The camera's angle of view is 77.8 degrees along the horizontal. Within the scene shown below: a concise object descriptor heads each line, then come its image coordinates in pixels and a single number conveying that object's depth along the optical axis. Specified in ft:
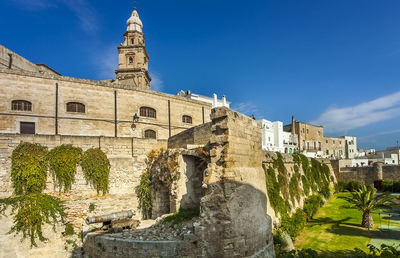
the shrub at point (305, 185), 58.34
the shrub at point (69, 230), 38.78
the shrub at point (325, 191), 68.79
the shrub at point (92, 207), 41.47
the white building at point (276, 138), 133.39
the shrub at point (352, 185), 83.91
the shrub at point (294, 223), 38.02
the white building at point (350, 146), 184.14
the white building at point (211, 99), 118.73
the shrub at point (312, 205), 51.60
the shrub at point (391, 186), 75.63
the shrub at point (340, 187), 87.10
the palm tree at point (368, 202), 45.13
